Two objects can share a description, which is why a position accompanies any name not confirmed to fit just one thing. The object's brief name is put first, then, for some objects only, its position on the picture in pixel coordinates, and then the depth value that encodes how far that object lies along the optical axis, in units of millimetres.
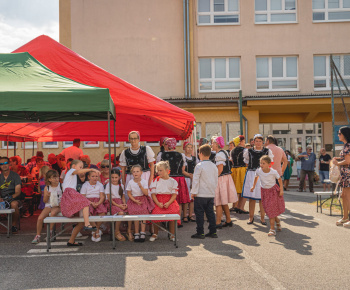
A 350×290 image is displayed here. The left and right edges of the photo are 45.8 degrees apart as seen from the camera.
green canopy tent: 6426
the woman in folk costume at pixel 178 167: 8594
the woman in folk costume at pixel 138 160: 7867
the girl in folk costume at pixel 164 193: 7156
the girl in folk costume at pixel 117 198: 7418
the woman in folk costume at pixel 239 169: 10594
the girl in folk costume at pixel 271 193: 7605
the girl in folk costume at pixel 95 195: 7175
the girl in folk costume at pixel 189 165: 9445
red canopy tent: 8461
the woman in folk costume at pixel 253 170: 8820
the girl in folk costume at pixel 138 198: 7181
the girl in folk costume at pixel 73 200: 6617
